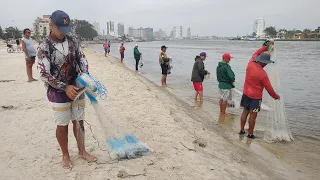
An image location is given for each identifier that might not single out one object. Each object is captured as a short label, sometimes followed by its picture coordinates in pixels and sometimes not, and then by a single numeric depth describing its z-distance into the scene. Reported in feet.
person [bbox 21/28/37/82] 29.30
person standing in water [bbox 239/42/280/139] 17.10
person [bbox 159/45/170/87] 36.70
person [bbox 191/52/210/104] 27.14
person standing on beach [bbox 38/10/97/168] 9.96
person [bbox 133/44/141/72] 54.60
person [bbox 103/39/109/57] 98.24
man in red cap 22.65
